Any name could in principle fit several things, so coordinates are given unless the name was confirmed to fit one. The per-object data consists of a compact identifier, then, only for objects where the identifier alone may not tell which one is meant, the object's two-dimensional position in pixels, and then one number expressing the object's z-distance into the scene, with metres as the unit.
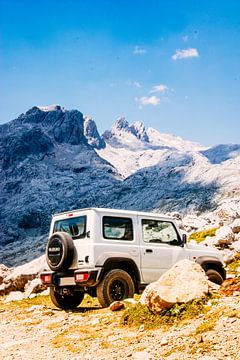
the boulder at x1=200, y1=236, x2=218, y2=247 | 22.28
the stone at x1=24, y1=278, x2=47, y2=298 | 18.27
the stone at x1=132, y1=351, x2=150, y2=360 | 7.02
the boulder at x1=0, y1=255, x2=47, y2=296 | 19.95
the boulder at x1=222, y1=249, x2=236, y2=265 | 19.42
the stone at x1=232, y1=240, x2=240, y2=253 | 20.76
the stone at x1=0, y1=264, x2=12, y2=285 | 21.56
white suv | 11.83
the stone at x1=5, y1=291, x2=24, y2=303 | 17.63
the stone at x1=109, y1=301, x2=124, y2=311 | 10.84
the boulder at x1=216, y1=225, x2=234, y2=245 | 22.22
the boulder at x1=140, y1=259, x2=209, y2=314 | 8.94
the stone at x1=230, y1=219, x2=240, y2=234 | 25.12
